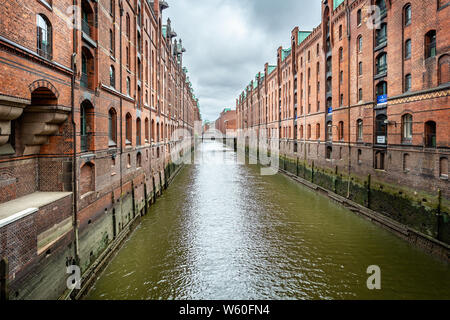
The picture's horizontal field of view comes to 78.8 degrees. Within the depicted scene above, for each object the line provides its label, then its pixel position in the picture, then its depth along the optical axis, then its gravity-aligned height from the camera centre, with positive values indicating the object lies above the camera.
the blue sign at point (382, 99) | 14.91 +2.77
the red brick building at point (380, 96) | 10.45 +2.95
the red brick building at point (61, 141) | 5.50 +0.26
